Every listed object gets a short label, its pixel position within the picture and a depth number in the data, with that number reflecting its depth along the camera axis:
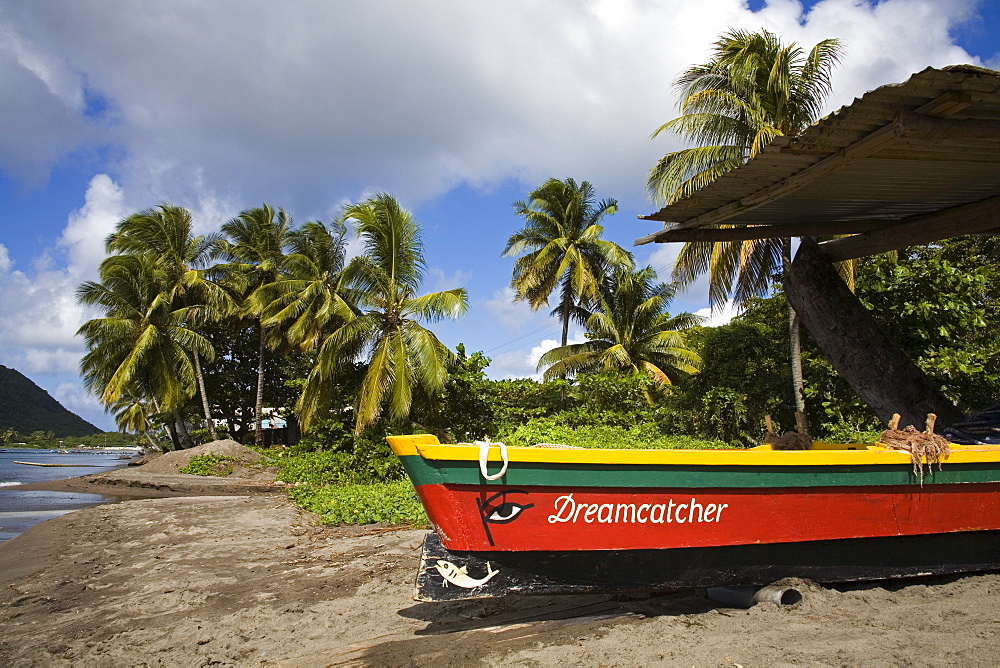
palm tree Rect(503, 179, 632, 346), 21.77
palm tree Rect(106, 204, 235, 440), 23.08
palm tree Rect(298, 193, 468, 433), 14.05
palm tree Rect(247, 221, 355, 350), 17.97
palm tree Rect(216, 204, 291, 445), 24.50
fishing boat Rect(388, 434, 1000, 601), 4.04
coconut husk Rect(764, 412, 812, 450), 5.20
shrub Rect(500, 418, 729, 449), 12.59
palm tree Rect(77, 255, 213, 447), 21.31
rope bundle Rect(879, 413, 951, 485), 4.62
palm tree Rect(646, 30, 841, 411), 13.20
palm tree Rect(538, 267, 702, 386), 20.73
